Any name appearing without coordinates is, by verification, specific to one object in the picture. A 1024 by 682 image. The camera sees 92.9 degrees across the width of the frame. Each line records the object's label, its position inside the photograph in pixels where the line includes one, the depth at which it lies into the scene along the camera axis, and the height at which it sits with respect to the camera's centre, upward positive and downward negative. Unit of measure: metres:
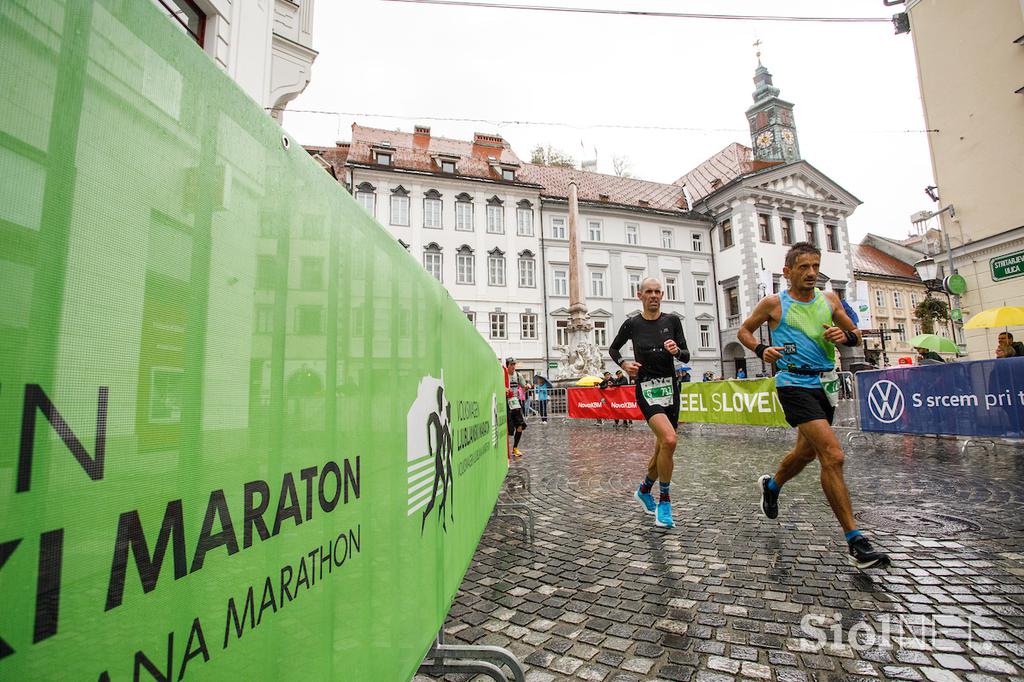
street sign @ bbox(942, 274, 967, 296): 14.34 +2.87
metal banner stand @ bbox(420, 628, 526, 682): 1.98 -1.14
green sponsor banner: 10.51 -0.38
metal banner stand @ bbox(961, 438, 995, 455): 8.32 -1.10
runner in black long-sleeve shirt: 4.51 +0.17
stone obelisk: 25.02 +2.11
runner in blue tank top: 3.70 +0.25
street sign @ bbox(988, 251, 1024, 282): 12.77 +3.05
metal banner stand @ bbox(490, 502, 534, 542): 4.16 -1.10
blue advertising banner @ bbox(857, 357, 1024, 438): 6.95 -0.28
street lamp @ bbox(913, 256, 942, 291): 14.36 +3.30
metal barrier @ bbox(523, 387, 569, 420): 24.54 -0.78
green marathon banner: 0.61 +0.03
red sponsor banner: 15.05 -0.48
